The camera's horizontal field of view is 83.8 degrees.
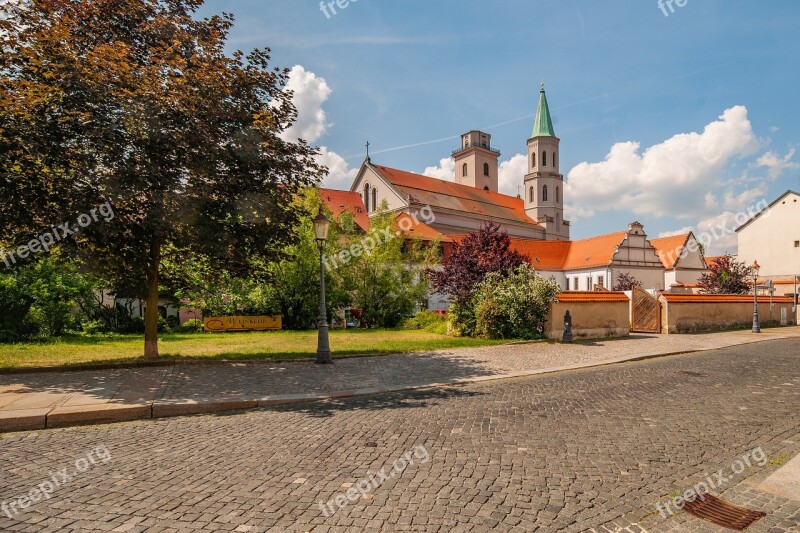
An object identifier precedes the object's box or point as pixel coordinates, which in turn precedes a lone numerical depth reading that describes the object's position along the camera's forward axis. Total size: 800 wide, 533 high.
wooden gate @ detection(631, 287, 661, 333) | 22.09
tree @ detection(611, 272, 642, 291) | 42.41
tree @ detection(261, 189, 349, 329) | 22.70
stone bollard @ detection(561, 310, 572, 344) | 17.09
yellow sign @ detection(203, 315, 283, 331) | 21.15
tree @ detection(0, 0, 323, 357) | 8.80
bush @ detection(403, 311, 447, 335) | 23.19
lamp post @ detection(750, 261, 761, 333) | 23.11
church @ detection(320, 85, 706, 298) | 48.62
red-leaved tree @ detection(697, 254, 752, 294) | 33.97
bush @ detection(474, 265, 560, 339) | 17.44
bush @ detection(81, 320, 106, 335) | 17.87
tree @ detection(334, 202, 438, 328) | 24.89
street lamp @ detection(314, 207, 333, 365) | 11.85
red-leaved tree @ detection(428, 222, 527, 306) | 19.09
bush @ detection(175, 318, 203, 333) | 21.38
